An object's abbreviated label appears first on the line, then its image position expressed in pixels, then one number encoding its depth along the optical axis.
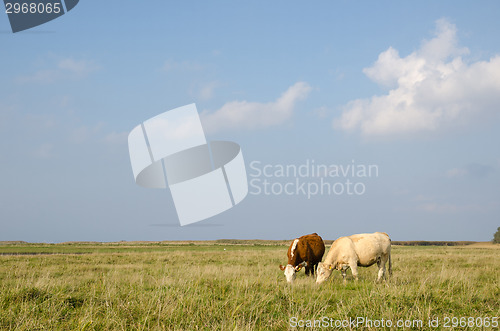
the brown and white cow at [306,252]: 15.25
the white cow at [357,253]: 14.25
